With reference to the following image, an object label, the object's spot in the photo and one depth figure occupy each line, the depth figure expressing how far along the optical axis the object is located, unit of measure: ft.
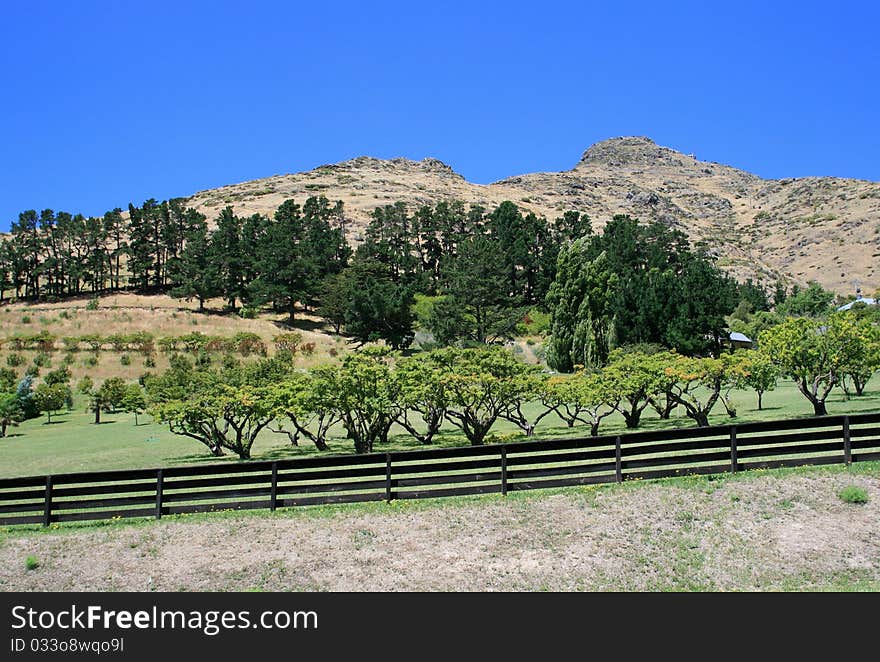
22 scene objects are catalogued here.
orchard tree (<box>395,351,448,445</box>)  82.53
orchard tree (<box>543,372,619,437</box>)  85.08
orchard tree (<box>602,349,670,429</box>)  85.56
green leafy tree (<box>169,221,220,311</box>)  256.11
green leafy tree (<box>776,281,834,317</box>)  282.56
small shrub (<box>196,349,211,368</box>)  176.20
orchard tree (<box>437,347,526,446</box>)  82.64
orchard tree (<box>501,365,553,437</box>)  83.97
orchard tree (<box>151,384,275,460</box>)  81.71
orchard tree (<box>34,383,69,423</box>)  150.30
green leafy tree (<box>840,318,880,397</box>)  79.66
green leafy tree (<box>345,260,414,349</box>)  213.66
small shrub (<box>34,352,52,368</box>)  178.19
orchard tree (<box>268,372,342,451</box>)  80.53
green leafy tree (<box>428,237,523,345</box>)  200.13
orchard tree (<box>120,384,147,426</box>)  134.62
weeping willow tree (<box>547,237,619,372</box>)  165.17
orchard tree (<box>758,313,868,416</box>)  80.18
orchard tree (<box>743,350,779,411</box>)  86.53
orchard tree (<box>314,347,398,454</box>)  80.64
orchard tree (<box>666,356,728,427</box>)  85.35
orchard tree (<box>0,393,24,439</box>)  131.03
